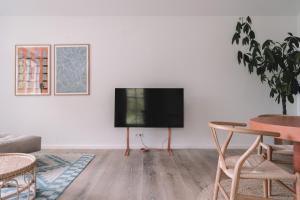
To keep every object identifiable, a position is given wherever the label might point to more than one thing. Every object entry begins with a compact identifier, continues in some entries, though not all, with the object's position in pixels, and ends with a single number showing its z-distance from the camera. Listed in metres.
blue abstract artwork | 4.01
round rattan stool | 1.45
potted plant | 3.47
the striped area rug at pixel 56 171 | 2.07
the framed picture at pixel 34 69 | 4.03
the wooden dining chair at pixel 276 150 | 1.91
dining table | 1.16
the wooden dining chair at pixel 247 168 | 1.19
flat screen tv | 3.66
